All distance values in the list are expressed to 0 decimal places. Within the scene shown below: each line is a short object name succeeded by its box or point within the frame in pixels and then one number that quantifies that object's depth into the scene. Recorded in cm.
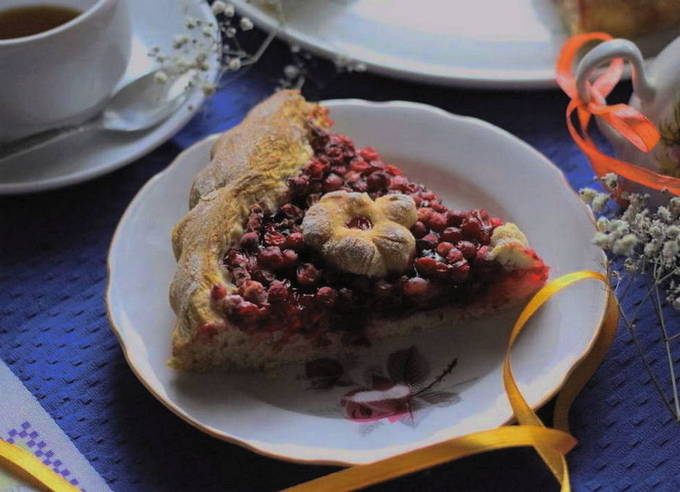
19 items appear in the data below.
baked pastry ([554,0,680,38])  50
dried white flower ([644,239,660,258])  37
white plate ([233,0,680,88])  50
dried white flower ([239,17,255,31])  49
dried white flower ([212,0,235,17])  48
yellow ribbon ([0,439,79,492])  37
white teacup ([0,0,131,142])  44
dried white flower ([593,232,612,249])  36
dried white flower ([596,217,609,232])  37
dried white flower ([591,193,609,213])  38
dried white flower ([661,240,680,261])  35
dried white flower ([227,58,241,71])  49
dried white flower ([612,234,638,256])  35
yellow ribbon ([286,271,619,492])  36
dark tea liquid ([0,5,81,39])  46
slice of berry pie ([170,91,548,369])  40
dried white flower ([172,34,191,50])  48
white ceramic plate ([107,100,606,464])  38
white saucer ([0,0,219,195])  46
